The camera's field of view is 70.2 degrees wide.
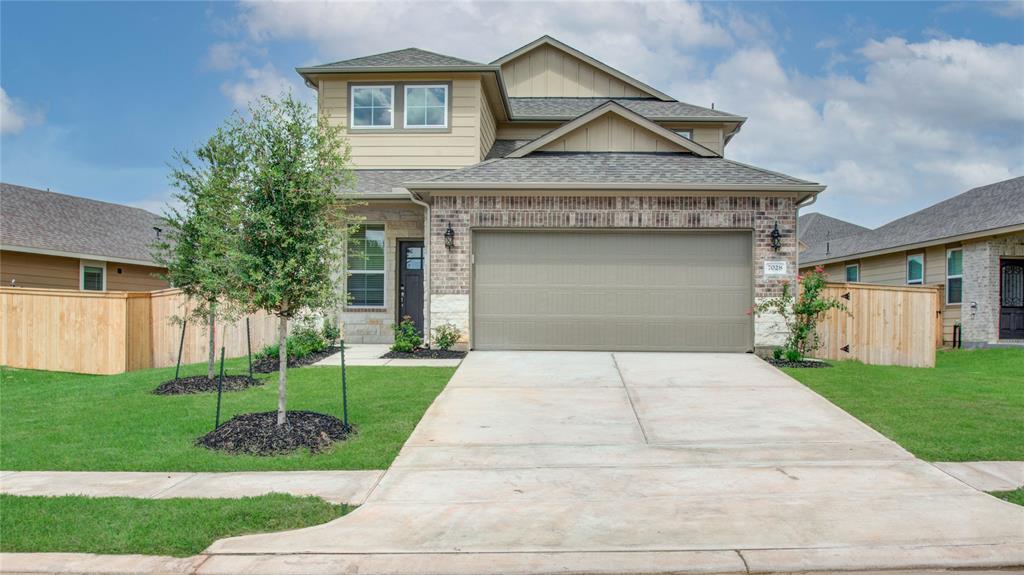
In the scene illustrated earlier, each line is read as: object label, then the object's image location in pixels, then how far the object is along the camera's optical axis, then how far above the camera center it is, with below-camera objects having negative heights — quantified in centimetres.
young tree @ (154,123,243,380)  752 +66
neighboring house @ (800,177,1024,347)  1861 +87
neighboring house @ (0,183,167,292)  1894 +107
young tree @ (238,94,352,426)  739 +76
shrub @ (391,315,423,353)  1345 -99
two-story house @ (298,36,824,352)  1316 +65
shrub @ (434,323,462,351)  1335 -94
